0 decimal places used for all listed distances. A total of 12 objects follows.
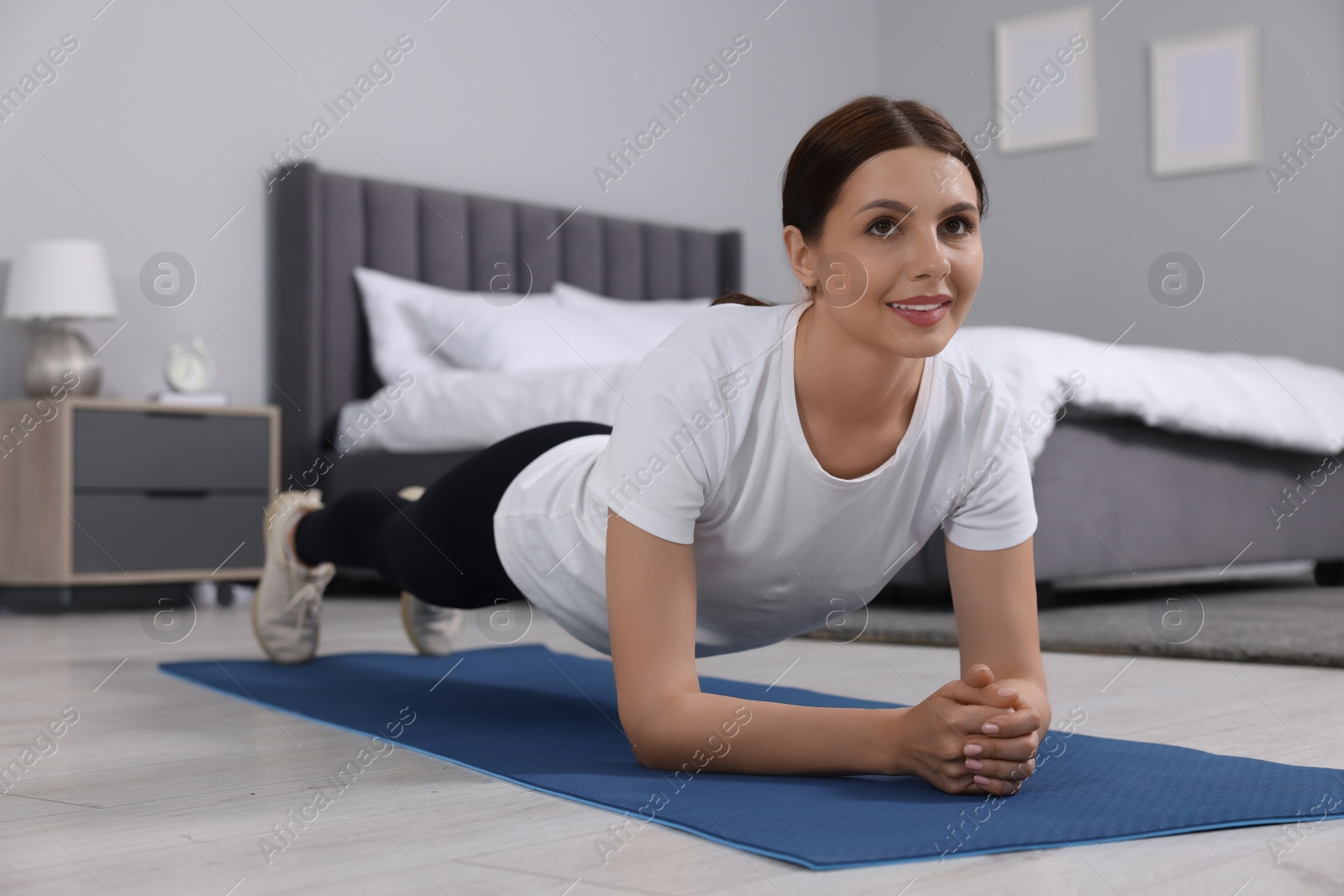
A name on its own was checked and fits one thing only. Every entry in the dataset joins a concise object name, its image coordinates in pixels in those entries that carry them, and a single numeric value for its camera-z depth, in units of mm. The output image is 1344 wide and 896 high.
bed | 3047
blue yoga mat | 1057
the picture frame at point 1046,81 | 5520
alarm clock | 3859
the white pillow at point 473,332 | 4109
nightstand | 3479
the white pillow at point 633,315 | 4309
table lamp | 3574
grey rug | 2348
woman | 1193
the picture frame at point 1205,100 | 5133
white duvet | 2873
